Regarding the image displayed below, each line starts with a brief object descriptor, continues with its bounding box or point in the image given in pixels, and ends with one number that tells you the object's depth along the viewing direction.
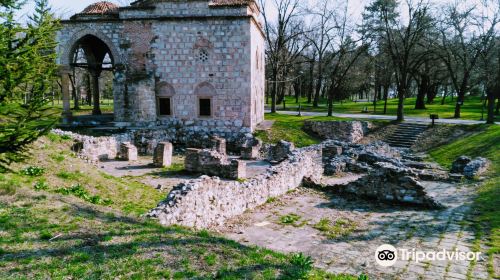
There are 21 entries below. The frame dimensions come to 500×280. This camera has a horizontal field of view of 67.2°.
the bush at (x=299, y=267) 6.66
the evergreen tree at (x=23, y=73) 7.09
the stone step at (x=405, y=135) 29.14
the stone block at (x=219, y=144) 22.98
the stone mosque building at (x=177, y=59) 26.05
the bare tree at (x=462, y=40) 33.12
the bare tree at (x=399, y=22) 31.62
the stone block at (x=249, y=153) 22.84
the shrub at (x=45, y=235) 7.57
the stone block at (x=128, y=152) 20.44
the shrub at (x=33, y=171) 11.83
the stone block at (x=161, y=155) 18.98
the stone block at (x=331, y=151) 22.81
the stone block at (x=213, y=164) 17.28
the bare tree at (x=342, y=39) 37.28
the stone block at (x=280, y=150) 22.42
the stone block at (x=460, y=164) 19.97
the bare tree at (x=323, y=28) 41.84
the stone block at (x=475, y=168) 18.19
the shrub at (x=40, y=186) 10.79
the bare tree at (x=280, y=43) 39.81
